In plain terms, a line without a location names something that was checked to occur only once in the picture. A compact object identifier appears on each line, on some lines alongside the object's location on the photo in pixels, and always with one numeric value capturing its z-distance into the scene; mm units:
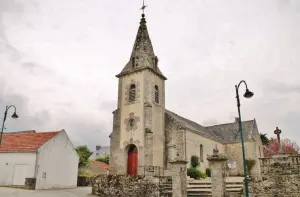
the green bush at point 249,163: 34438
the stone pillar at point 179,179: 17003
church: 23625
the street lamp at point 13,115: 17812
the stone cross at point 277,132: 18938
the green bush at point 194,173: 25558
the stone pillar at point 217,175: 15424
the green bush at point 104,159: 52991
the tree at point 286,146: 48656
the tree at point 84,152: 45459
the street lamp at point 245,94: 12274
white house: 26264
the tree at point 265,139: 54781
